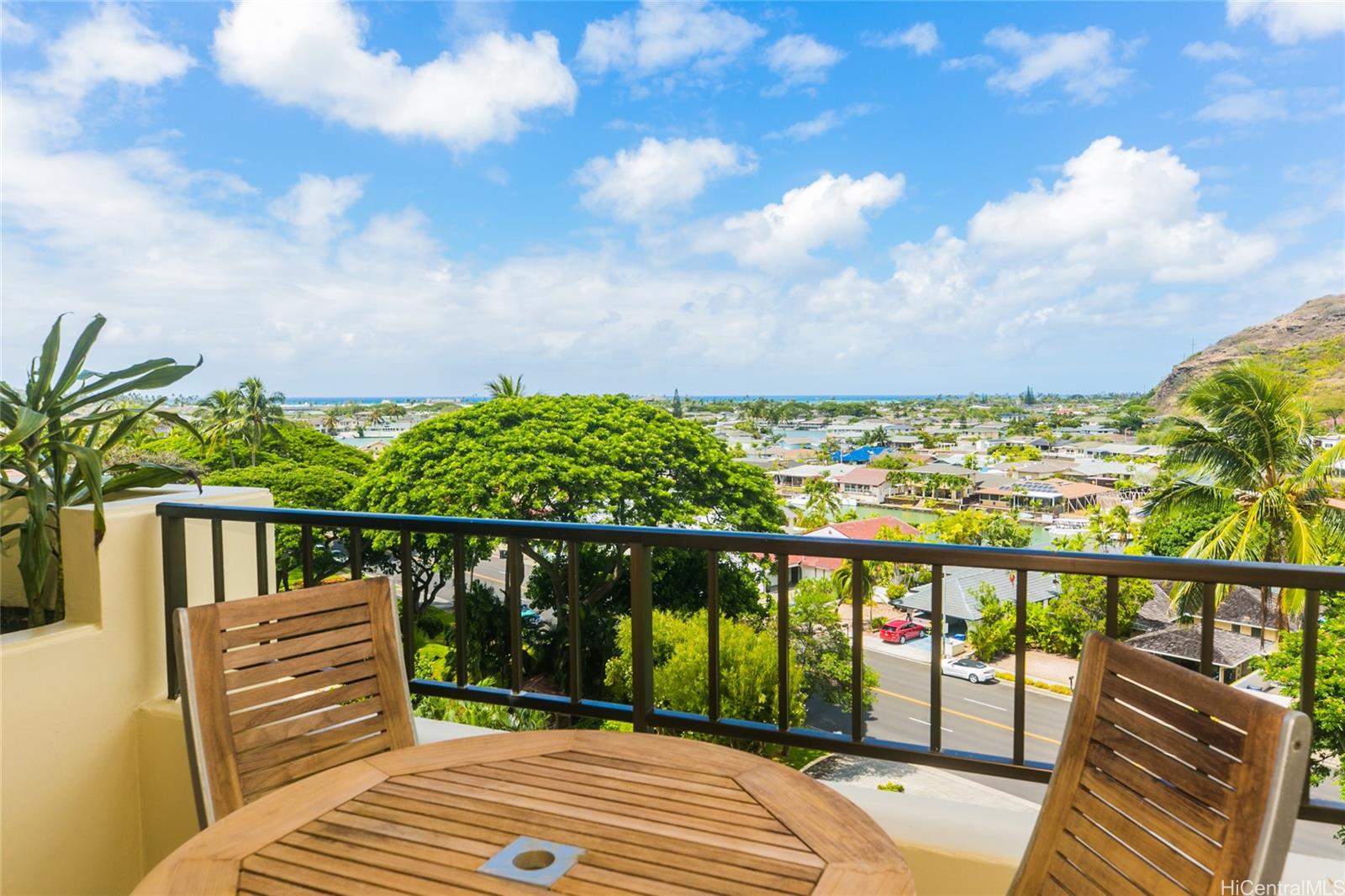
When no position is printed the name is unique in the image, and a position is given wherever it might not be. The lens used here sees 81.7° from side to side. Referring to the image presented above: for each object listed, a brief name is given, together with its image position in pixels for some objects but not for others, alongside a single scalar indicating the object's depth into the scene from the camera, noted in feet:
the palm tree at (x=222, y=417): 89.76
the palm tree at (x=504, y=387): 99.87
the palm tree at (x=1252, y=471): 59.47
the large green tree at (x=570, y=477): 63.00
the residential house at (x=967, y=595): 68.80
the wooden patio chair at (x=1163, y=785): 2.88
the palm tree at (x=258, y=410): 95.25
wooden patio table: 3.10
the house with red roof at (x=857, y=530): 80.48
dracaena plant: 7.75
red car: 66.64
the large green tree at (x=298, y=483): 76.02
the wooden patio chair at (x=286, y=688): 4.59
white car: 67.82
